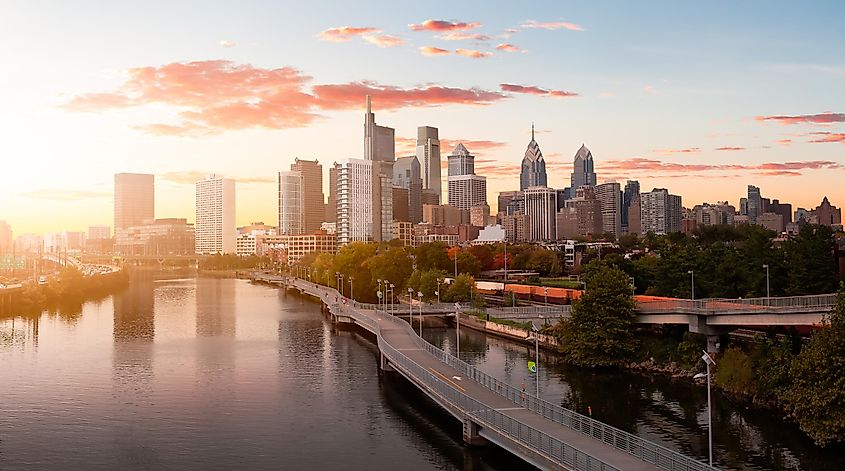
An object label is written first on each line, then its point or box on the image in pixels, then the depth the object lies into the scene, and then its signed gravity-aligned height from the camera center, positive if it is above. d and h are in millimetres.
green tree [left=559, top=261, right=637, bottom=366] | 61125 -6038
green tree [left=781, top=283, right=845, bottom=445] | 38000 -6957
